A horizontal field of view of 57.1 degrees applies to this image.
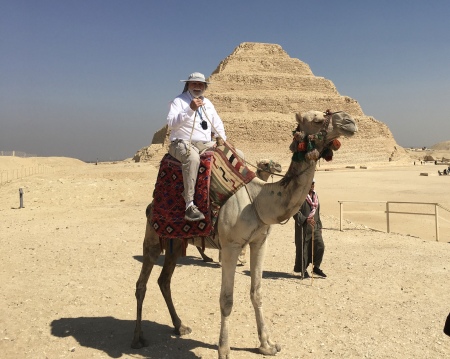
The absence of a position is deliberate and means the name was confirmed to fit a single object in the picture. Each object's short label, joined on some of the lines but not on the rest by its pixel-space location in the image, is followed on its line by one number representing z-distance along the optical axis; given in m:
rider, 3.43
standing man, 5.96
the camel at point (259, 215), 2.98
